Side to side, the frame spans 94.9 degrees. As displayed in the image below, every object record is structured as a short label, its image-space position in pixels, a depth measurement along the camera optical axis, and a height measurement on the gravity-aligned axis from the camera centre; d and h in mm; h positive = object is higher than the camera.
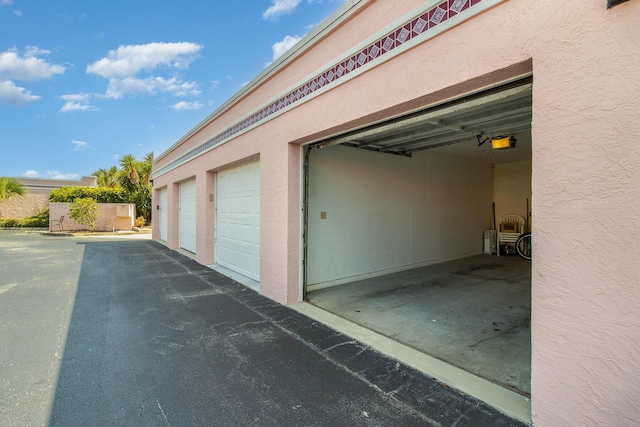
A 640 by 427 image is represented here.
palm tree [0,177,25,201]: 17625 +1366
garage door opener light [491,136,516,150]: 4867 +1159
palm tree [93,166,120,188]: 24552 +2713
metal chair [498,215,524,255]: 9291 -600
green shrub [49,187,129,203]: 19297 +1071
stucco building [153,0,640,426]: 1650 +634
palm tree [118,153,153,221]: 22422 +2505
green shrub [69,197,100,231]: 16812 -44
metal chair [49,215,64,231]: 17875 -719
